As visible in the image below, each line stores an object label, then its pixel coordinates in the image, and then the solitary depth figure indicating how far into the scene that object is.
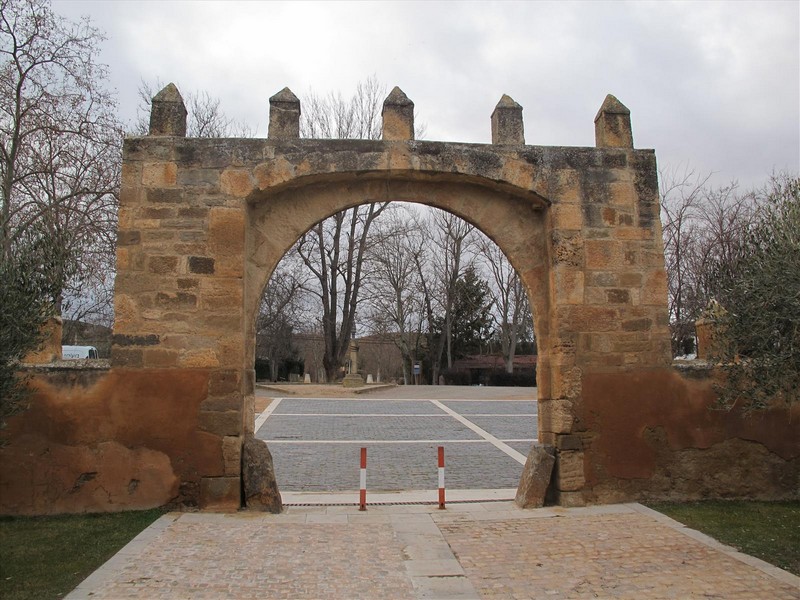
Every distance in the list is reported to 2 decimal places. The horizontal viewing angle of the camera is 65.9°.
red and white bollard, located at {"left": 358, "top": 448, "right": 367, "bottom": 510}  6.73
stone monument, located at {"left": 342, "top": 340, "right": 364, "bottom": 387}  25.30
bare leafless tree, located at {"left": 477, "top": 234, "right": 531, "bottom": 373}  37.06
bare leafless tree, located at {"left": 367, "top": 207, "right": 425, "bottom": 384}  35.03
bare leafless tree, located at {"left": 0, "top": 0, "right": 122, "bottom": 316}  15.71
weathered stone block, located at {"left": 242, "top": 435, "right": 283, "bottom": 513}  6.30
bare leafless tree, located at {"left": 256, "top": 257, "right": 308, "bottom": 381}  31.54
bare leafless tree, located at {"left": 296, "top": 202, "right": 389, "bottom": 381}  29.91
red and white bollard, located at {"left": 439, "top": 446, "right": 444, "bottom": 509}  6.87
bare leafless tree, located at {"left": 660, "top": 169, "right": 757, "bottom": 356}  19.25
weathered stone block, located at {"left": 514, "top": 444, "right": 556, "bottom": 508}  6.57
